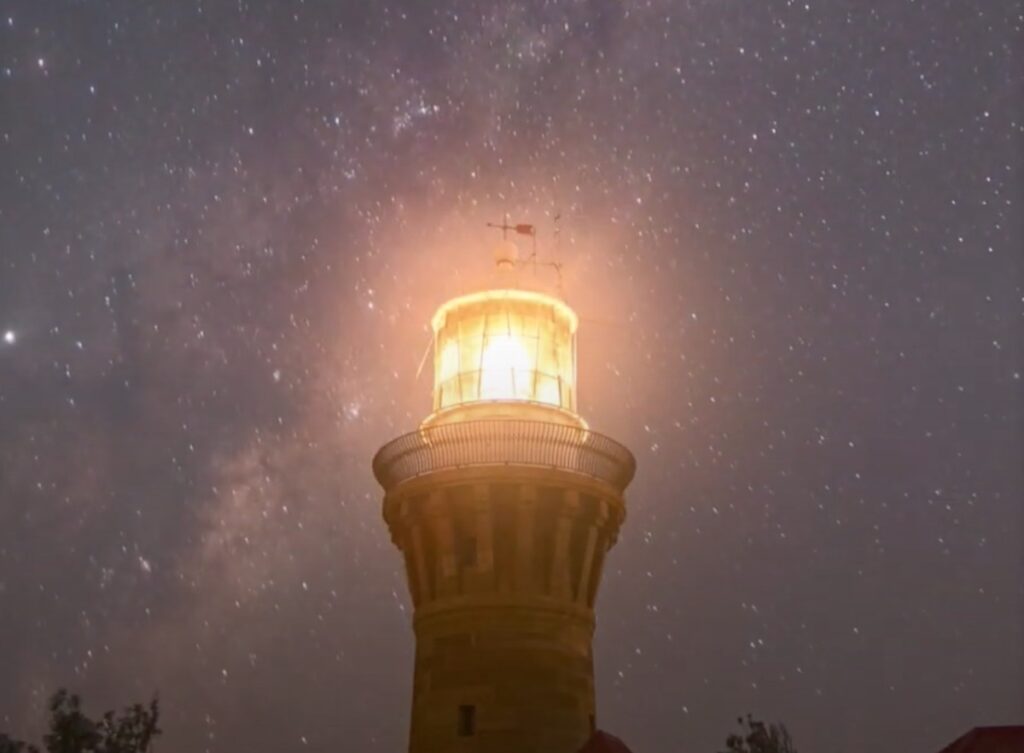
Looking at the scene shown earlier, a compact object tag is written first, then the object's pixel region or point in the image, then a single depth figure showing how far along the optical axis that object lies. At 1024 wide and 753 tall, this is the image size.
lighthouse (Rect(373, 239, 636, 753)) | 23.59
